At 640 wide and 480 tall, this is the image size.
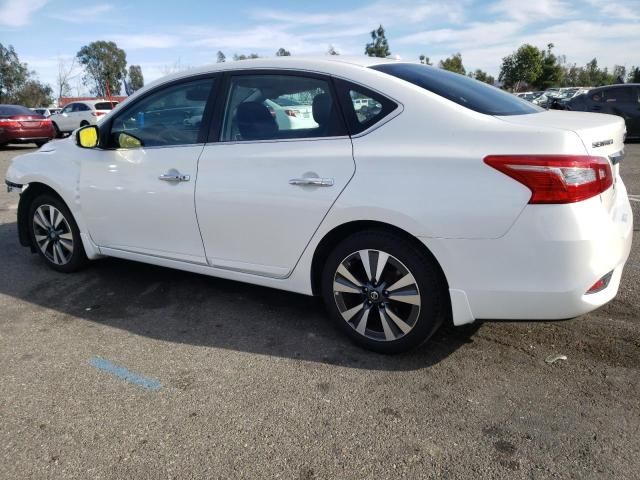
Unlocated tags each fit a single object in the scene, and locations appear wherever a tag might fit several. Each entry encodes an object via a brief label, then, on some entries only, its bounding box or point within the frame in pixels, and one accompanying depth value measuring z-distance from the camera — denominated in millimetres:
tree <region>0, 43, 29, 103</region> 57894
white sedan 2445
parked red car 16156
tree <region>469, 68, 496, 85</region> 68188
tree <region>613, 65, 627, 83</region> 76338
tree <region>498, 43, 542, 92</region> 60344
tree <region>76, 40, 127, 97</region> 74812
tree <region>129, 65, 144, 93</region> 89875
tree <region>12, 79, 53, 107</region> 54534
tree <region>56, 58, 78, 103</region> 60562
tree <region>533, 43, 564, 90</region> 63000
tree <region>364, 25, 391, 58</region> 70781
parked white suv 22297
